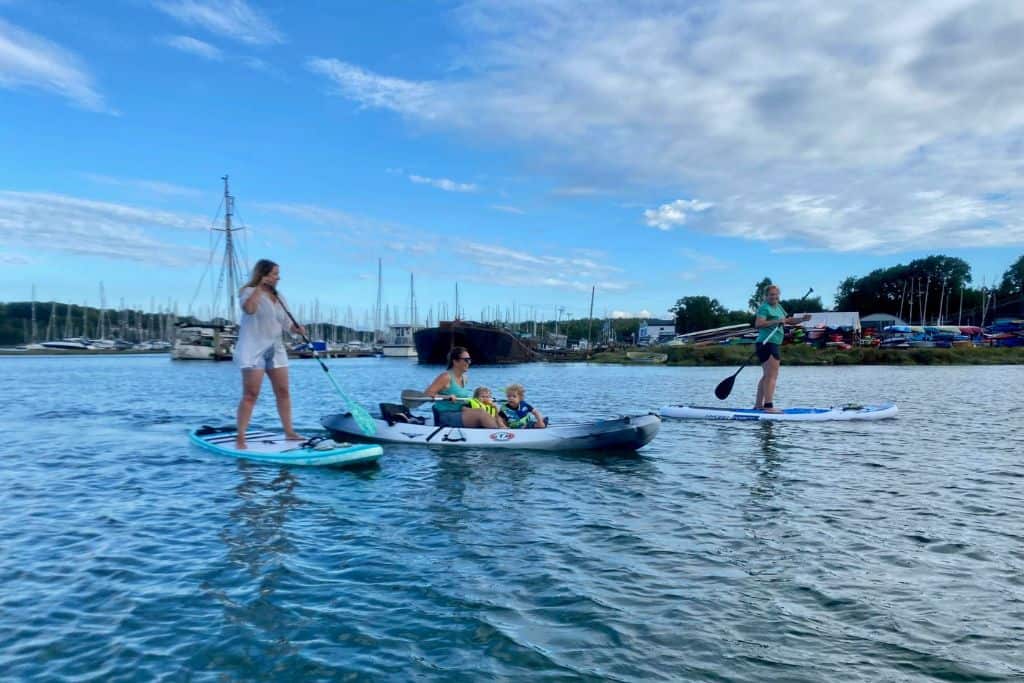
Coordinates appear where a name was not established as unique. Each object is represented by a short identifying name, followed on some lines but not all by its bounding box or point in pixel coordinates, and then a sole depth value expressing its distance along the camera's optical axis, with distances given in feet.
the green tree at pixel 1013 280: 369.59
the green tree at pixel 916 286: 372.79
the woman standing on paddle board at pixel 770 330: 56.95
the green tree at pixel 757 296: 436.52
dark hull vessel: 227.20
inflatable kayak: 45.70
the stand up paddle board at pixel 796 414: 62.23
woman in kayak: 46.50
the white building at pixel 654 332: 461.78
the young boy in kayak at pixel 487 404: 46.85
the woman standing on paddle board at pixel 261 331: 35.83
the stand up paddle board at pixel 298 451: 39.01
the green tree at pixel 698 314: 444.96
